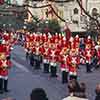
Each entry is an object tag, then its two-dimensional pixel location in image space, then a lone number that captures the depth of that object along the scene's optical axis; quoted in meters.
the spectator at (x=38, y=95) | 8.51
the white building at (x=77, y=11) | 66.31
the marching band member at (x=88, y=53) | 31.17
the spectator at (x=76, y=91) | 8.68
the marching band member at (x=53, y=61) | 28.22
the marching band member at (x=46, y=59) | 29.98
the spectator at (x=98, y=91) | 9.32
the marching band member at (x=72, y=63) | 24.16
